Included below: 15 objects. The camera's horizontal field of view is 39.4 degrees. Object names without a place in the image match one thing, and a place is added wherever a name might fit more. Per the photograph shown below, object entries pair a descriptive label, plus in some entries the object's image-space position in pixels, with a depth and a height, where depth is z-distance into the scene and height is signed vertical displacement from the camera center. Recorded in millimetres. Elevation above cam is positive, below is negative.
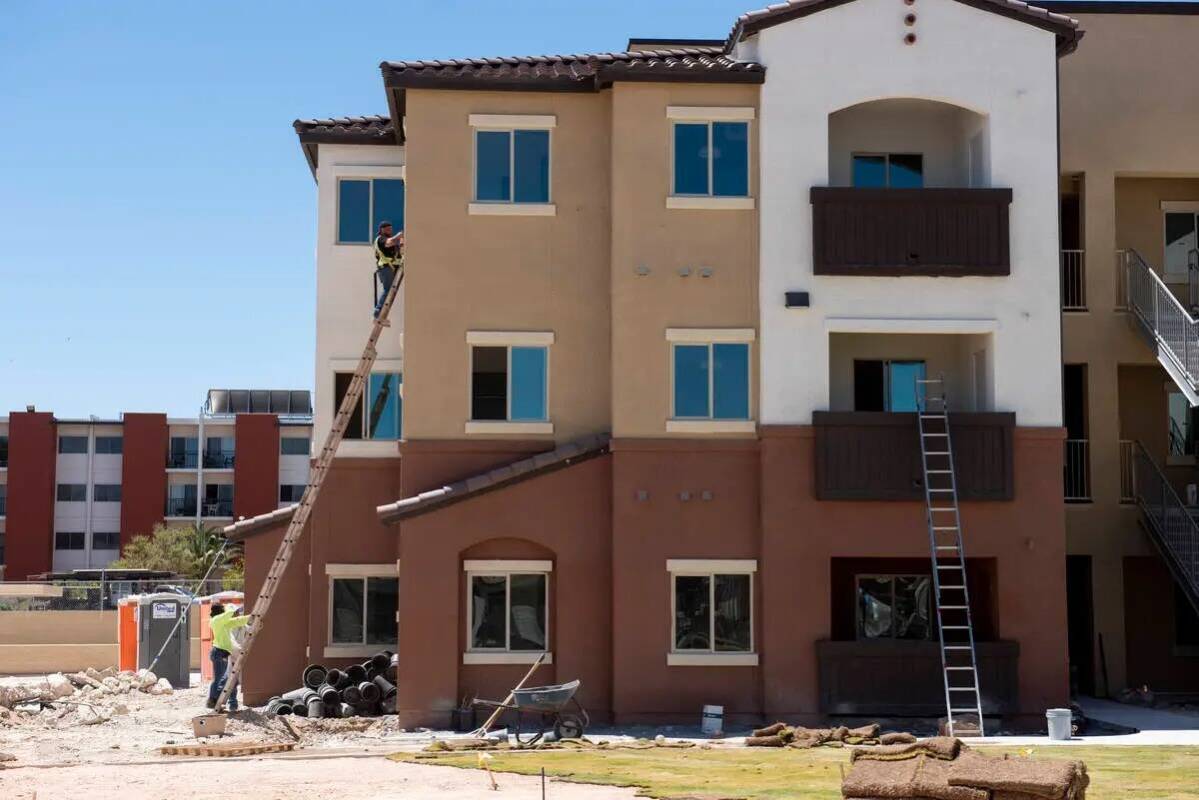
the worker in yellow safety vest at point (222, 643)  28594 -2069
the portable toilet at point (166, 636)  38656 -2670
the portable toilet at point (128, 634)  40719 -2760
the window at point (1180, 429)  33781 +2014
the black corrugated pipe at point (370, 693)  28406 -2883
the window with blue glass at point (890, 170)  30406 +6483
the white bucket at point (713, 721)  26406 -3088
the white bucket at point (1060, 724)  25458 -2985
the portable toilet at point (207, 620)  39816 -2558
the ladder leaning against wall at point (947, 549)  27062 -368
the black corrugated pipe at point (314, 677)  29703 -2734
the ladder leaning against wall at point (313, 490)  28172 +562
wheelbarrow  24516 -2989
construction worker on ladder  29703 +4771
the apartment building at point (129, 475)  95812 +2713
